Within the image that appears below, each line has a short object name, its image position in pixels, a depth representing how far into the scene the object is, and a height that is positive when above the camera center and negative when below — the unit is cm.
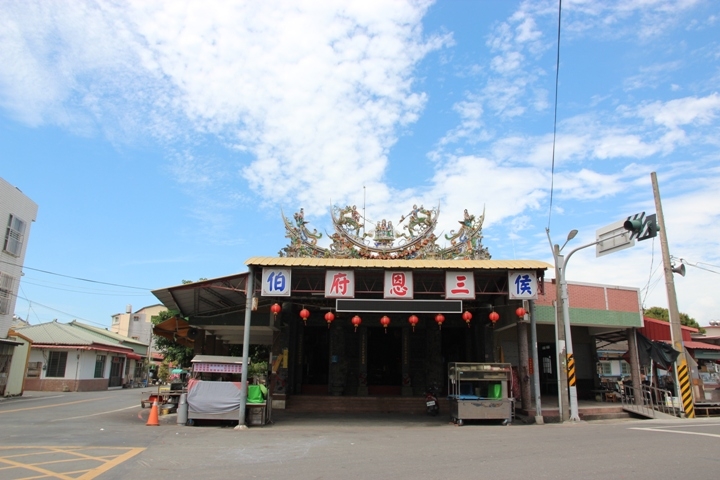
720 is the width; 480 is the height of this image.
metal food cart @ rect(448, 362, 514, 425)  1630 -86
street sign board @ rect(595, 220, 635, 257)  1525 +382
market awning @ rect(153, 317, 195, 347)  2172 +129
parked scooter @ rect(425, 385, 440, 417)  1886 -136
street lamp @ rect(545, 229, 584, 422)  1656 +112
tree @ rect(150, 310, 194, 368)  3750 +58
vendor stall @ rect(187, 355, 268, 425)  1550 -103
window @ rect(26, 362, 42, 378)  3572 -81
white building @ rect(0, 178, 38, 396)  2536 +493
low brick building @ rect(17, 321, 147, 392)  3572 -11
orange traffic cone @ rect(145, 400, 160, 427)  1513 -164
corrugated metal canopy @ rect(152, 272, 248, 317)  1689 +227
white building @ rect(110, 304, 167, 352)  6512 +422
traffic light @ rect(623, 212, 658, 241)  1430 +388
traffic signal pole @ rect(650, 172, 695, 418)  1858 +143
